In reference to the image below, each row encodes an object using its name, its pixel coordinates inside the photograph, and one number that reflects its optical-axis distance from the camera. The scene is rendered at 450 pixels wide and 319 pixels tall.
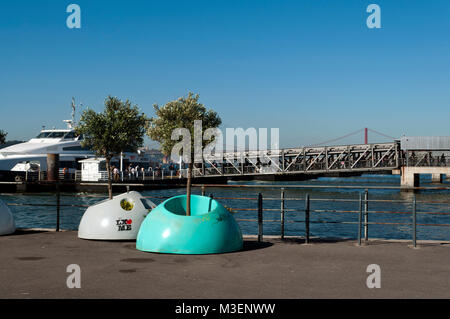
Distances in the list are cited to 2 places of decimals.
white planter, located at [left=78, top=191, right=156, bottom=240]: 11.20
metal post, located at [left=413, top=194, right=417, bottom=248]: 10.15
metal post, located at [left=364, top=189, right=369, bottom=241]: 10.45
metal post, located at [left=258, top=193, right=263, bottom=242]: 11.01
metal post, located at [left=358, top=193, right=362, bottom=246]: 10.55
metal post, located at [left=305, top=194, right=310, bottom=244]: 10.75
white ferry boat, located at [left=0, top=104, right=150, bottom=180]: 61.62
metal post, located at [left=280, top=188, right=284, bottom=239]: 11.35
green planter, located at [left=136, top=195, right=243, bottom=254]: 9.47
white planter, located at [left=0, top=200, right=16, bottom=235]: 12.05
